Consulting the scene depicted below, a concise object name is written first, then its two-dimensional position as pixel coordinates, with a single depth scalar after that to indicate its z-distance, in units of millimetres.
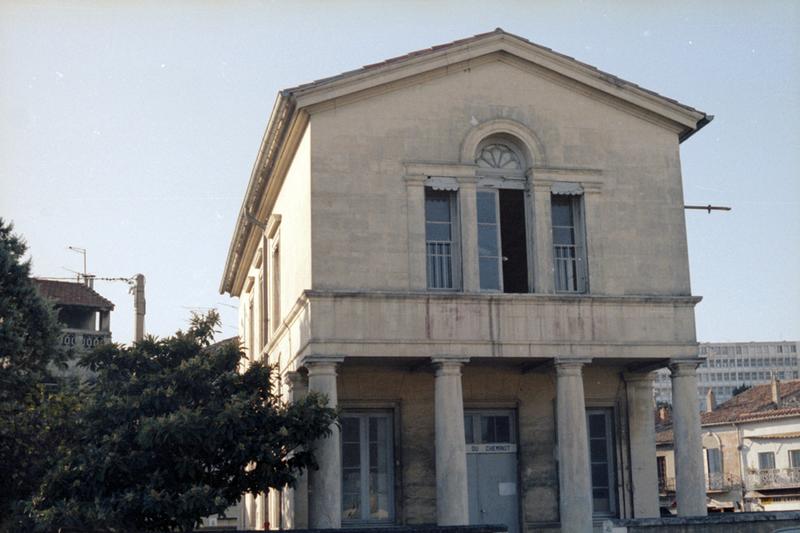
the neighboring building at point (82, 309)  51750
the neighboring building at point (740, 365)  176375
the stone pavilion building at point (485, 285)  23016
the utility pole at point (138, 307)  42969
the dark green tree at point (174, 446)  20156
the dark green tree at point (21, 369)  23641
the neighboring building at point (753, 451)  58531
